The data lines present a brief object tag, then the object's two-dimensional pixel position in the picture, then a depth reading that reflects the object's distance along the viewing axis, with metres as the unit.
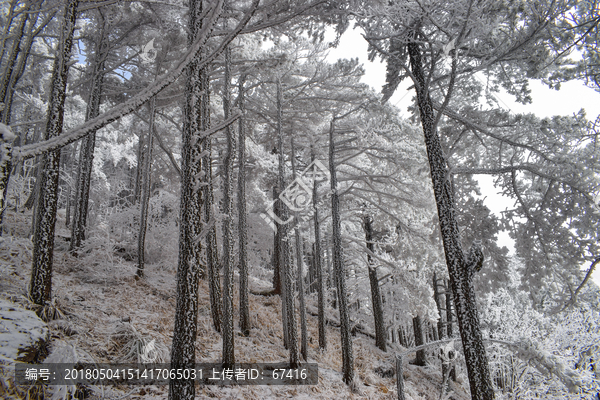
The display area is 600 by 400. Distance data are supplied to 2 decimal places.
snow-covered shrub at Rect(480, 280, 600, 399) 11.38
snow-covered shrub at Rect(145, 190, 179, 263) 13.06
